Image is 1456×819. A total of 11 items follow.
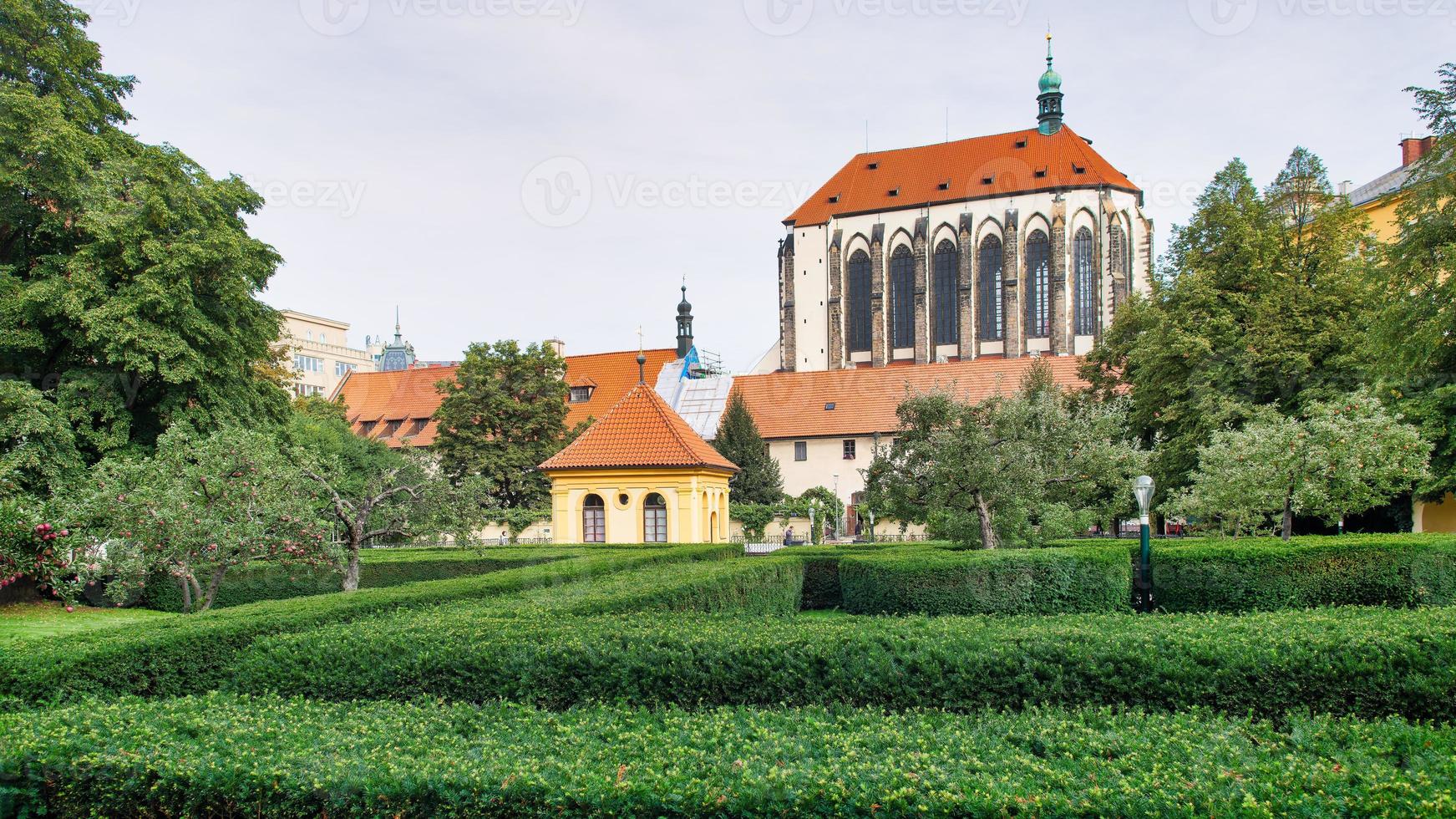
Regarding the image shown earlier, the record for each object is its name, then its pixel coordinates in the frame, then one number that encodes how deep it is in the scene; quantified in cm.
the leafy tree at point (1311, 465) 1889
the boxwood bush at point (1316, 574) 1559
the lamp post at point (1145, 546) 1574
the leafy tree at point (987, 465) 1828
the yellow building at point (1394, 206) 2816
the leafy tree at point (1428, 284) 2077
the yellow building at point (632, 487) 2430
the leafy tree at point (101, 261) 1989
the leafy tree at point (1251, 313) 2669
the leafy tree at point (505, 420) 4184
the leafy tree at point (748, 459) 4697
